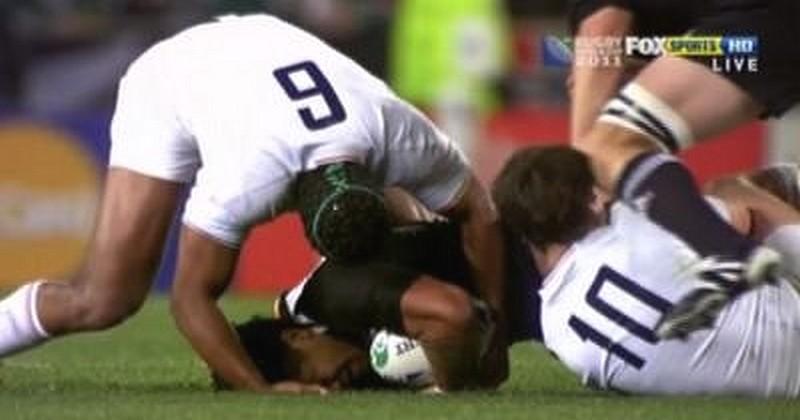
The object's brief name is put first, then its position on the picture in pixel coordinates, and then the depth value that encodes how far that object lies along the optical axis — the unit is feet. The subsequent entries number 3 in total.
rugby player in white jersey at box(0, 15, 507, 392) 54.90
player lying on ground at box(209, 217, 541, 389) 54.60
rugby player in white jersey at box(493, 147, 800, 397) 52.54
